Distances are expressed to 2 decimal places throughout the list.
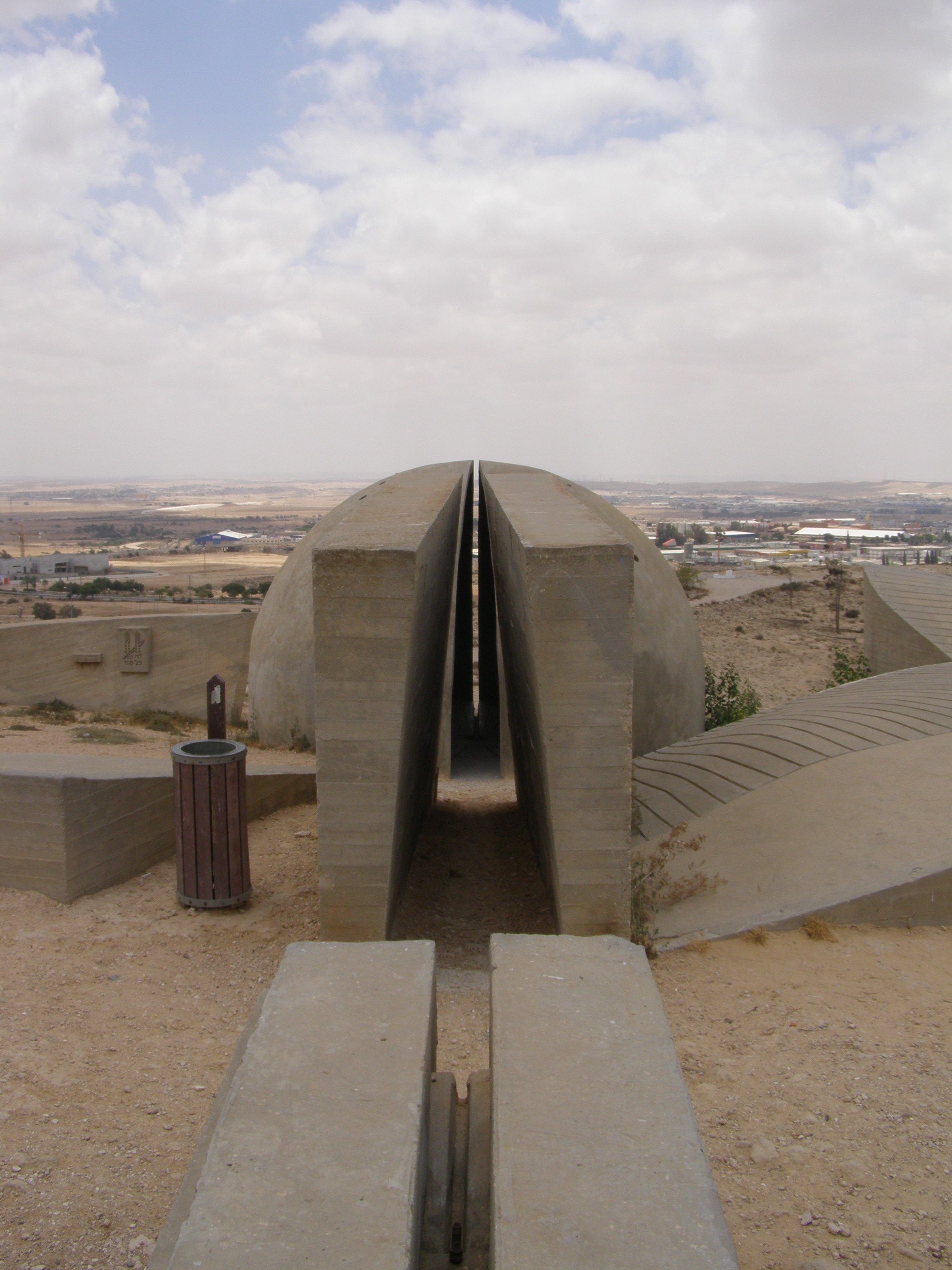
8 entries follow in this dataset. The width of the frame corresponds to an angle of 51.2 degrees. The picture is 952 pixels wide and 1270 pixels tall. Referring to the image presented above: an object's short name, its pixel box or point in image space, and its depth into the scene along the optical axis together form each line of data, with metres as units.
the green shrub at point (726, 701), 13.16
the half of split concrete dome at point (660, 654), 10.09
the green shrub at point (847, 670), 15.56
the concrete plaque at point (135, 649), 14.64
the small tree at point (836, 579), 27.39
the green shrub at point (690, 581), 36.03
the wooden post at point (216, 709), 6.78
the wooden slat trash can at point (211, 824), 6.30
